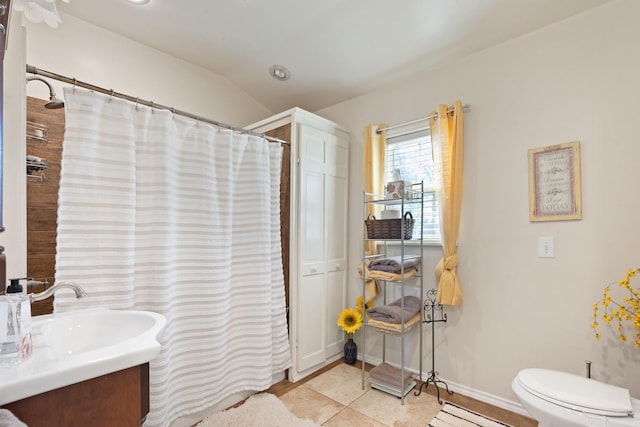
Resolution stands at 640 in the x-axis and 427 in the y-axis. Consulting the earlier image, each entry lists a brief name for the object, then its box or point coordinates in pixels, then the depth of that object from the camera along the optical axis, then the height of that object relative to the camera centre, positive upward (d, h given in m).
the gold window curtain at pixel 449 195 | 2.14 +0.16
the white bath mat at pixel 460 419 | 1.84 -1.23
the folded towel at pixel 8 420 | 0.56 -0.38
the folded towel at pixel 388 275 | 2.17 -0.41
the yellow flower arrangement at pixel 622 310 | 1.47 -0.47
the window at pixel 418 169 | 2.39 +0.40
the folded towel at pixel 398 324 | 2.14 -0.75
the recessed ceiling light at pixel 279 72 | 2.60 +1.24
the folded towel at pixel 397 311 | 2.15 -0.66
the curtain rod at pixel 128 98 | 1.41 +0.64
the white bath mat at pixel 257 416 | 1.86 -1.24
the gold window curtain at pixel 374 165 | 2.59 +0.44
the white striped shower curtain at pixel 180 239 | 1.52 -0.13
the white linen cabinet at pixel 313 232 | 2.42 -0.12
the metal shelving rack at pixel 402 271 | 2.13 -0.37
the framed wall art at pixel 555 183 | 1.78 +0.21
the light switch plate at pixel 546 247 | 1.85 -0.17
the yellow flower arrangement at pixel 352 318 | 2.54 -0.84
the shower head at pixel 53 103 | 1.34 +0.49
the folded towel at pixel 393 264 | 2.18 -0.34
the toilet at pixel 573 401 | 1.26 -0.79
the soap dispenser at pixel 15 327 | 0.83 -0.31
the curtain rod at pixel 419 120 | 2.19 +0.76
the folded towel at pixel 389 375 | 2.23 -1.16
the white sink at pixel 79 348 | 0.72 -0.40
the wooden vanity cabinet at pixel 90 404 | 0.74 -0.49
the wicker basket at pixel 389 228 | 2.20 -0.08
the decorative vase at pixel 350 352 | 2.70 -1.18
